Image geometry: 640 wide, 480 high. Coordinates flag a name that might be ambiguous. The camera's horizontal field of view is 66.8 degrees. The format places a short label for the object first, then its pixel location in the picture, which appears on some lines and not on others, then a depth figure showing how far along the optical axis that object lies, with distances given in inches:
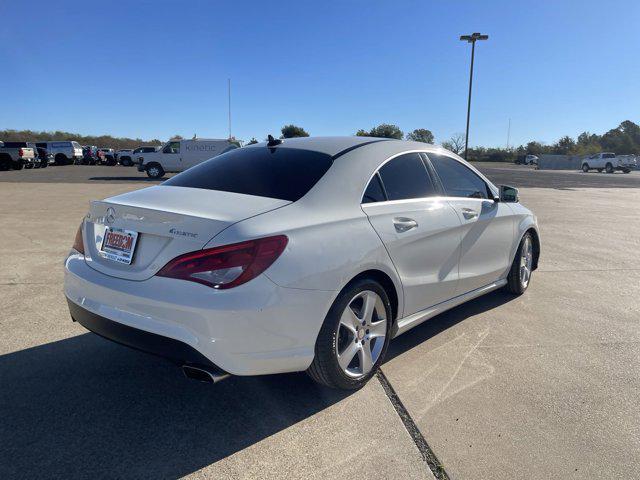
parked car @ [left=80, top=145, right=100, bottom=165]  1769.2
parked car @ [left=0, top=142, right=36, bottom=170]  1179.3
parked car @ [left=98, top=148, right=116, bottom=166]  1779.3
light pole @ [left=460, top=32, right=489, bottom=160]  1245.7
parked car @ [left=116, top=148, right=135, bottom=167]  1727.4
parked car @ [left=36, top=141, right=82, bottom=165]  1626.5
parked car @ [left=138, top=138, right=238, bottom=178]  984.3
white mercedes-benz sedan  95.2
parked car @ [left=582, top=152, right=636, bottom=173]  1953.7
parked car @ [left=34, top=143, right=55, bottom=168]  1359.5
